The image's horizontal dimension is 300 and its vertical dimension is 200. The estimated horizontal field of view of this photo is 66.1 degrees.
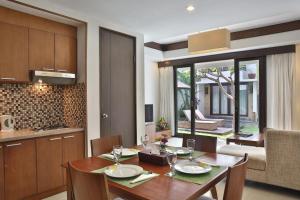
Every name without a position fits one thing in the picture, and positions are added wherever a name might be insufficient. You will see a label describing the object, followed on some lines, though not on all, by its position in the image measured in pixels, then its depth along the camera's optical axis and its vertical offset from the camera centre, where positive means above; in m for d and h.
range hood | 2.99 +0.33
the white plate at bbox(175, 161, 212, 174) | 1.69 -0.51
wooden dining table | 1.33 -0.54
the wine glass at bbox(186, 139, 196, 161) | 2.04 -0.40
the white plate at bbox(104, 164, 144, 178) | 1.63 -0.52
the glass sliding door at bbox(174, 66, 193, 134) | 7.02 +0.02
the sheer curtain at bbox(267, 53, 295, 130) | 5.11 +0.24
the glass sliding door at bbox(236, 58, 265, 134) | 5.59 +0.11
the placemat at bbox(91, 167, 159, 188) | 1.48 -0.54
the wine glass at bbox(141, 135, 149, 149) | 2.25 -0.39
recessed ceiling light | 3.08 +1.26
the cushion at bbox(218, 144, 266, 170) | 3.16 -0.78
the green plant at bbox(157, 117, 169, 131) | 7.03 -0.72
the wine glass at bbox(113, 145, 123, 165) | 1.91 -0.43
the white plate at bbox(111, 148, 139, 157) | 2.17 -0.50
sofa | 2.84 -0.80
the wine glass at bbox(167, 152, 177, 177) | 1.64 -0.44
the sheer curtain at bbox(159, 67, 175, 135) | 7.18 +0.21
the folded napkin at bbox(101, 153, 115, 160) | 2.09 -0.51
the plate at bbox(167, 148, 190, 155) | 2.19 -0.49
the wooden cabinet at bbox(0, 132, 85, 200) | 2.60 -0.77
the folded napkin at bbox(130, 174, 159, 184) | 1.54 -0.53
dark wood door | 3.66 +0.26
